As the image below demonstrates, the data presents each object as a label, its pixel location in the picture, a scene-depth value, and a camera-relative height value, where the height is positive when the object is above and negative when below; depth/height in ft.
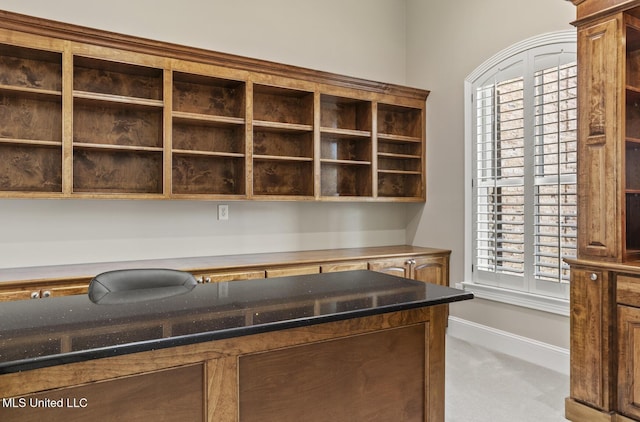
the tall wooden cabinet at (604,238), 7.66 -0.45
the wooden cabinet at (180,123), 9.65 +2.37
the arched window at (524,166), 10.71 +1.28
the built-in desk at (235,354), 3.66 -1.41
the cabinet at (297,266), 8.62 -1.41
